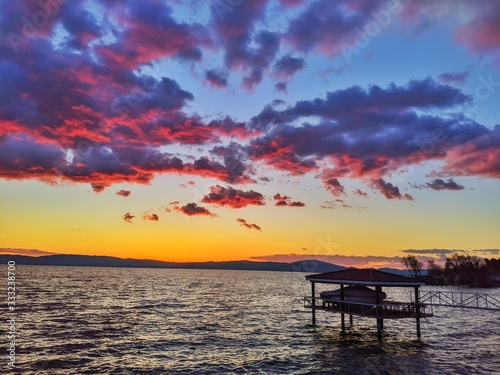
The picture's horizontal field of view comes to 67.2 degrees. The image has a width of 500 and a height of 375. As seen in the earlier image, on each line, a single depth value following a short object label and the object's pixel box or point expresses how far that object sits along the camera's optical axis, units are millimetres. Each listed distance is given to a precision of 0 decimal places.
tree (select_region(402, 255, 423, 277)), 183875
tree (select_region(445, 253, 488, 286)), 150250
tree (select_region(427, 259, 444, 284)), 165138
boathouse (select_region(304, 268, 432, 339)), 34938
